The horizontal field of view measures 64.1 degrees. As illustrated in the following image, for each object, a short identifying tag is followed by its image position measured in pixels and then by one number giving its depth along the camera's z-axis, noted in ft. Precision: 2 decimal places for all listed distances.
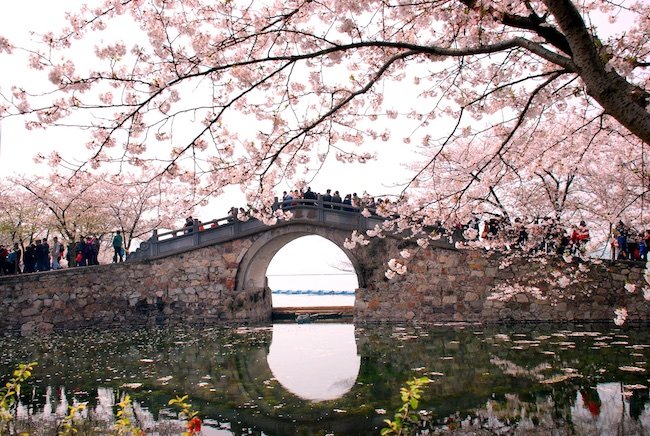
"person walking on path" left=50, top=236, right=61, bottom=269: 61.62
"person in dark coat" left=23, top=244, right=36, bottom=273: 60.80
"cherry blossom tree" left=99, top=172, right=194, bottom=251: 79.71
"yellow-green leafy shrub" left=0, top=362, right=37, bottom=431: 14.56
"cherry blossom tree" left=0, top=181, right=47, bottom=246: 79.20
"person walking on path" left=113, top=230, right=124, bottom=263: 63.10
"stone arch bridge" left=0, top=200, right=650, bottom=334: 49.49
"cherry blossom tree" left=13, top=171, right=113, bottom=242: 76.48
